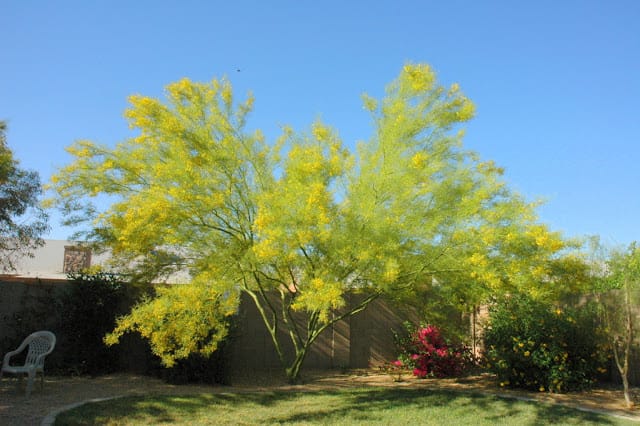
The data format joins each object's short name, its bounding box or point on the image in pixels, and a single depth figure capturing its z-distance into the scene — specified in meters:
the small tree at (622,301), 8.28
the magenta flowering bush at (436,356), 10.88
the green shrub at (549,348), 9.22
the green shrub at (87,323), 10.08
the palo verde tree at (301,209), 7.82
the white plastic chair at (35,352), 8.05
